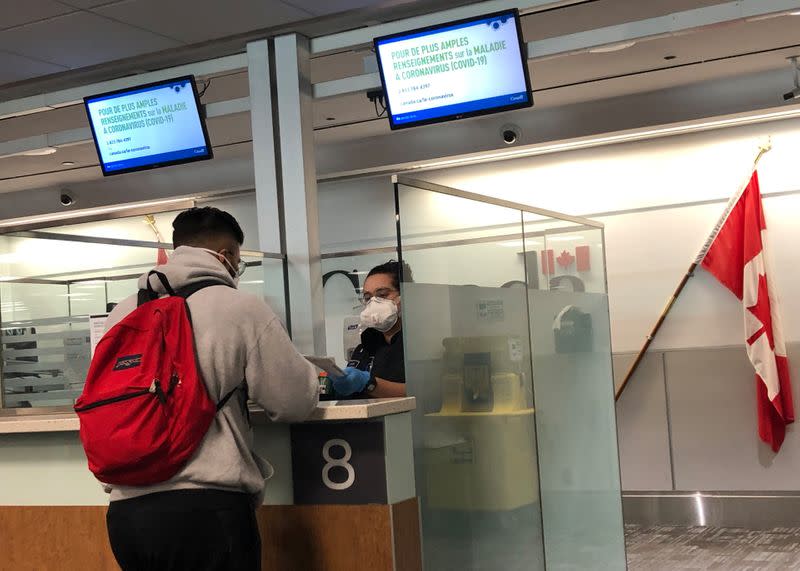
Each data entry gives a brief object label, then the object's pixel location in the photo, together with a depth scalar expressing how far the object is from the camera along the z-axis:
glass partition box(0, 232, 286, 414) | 3.45
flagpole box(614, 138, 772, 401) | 6.80
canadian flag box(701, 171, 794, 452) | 6.62
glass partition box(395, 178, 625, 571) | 3.41
